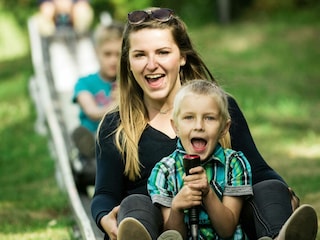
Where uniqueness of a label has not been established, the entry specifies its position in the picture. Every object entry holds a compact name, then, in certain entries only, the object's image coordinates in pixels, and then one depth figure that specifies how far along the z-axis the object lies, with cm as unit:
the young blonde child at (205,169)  688
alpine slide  1111
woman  758
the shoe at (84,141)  1213
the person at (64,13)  2161
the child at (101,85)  1316
